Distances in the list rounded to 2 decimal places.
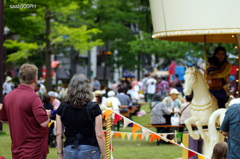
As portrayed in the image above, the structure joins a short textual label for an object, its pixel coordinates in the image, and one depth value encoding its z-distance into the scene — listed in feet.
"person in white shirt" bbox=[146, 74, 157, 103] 107.14
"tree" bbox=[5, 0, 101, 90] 72.43
